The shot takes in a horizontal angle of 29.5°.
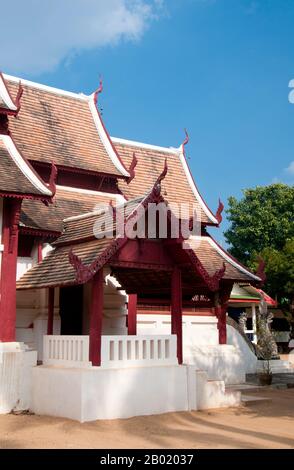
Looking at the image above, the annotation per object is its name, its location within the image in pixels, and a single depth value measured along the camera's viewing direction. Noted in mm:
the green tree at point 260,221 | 39906
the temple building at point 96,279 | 9859
